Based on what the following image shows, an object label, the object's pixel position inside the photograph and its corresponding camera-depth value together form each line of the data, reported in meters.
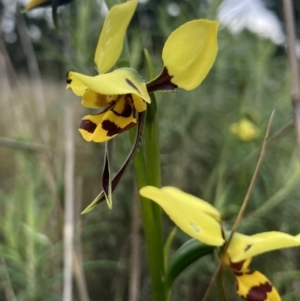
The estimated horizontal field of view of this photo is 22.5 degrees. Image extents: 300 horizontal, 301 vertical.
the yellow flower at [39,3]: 0.14
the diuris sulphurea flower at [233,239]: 0.12
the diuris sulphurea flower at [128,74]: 0.12
